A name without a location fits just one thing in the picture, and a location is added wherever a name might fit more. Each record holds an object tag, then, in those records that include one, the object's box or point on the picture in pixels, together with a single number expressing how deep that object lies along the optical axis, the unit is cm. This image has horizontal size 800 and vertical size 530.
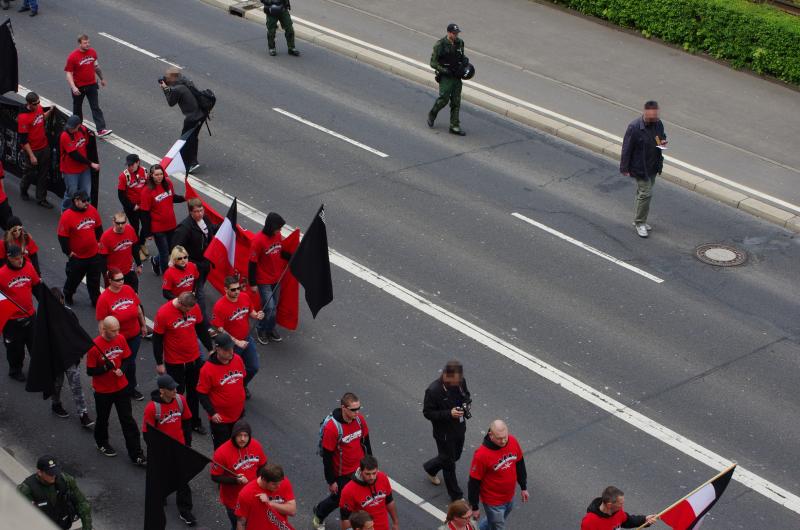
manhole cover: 1502
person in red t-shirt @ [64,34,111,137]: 1747
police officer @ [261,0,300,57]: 2077
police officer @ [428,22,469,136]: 1814
